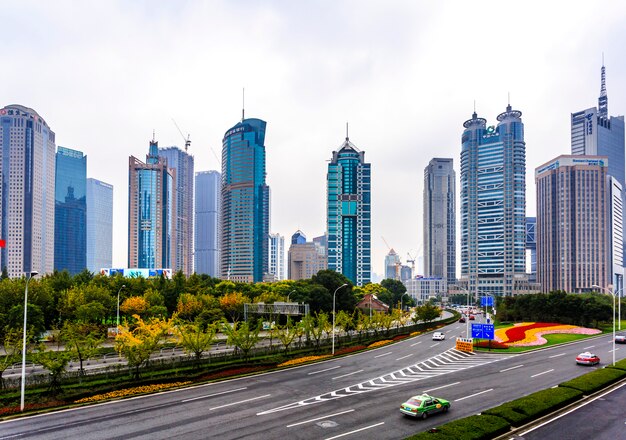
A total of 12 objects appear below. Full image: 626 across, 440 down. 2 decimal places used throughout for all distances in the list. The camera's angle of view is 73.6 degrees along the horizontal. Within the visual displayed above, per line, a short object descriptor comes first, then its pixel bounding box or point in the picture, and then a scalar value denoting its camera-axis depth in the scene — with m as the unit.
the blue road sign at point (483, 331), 60.94
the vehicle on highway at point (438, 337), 74.46
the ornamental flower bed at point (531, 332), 67.00
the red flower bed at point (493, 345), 62.50
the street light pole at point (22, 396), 31.44
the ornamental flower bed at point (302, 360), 51.39
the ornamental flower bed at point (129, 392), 34.94
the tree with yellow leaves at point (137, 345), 40.19
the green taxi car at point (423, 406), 28.52
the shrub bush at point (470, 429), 23.27
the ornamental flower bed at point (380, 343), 68.50
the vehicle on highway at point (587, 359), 47.94
